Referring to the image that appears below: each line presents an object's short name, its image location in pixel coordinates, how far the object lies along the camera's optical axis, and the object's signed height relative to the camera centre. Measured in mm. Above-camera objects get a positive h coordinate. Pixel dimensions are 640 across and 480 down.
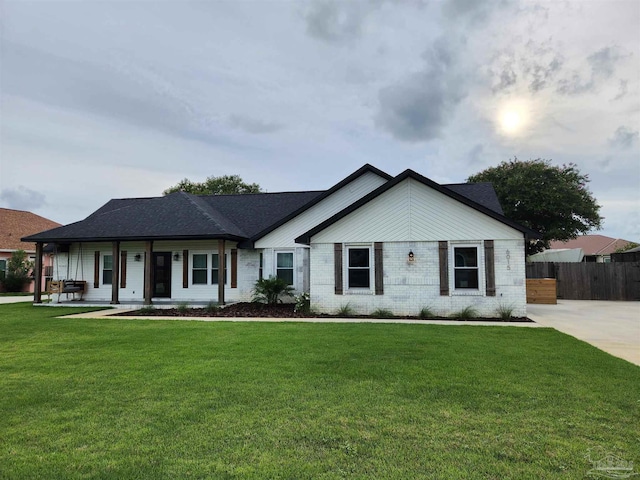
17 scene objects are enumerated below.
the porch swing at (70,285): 16922 -674
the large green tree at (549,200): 26656 +4531
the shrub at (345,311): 13258 -1486
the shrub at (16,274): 26047 -279
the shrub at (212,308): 14522 -1483
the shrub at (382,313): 13031 -1539
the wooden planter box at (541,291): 18094 -1176
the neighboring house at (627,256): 25609 +623
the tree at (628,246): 39119 +1944
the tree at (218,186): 43219 +9167
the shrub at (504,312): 12386 -1460
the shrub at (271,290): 15383 -877
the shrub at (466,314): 12625 -1537
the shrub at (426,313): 12766 -1525
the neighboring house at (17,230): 27406 +3058
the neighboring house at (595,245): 40800 +2430
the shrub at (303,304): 14002 -1308
